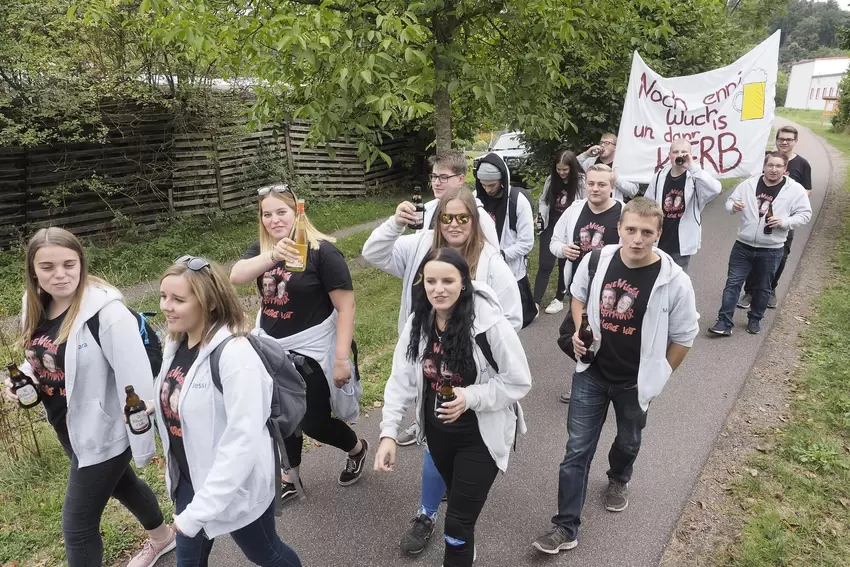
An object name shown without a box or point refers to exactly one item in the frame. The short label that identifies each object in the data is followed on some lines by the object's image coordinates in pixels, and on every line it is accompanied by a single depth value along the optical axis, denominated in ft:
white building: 207.31
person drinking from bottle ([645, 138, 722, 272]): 18.17
